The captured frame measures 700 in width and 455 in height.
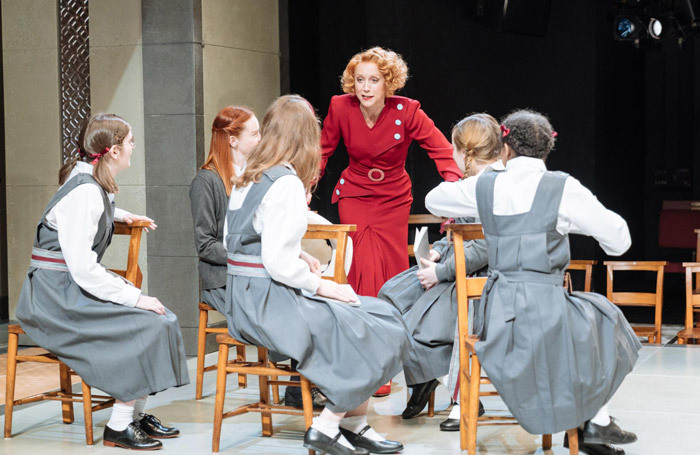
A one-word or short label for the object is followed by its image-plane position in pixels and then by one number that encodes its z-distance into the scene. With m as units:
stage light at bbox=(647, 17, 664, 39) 7.99
